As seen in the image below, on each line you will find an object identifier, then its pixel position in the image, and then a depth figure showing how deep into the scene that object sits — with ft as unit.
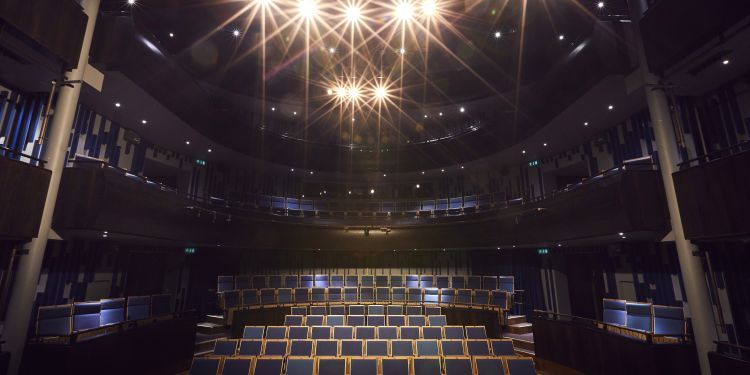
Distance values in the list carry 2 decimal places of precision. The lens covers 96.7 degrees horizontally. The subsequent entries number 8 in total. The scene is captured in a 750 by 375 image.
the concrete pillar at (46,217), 14.85
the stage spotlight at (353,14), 27.14
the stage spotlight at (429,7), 25.44
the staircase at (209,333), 25.08
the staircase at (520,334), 24.83
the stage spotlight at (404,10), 25.22
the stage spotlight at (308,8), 26.47
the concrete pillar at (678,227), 15.87
